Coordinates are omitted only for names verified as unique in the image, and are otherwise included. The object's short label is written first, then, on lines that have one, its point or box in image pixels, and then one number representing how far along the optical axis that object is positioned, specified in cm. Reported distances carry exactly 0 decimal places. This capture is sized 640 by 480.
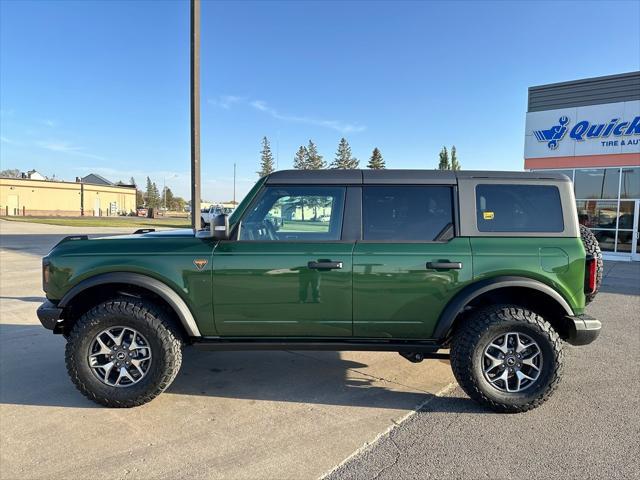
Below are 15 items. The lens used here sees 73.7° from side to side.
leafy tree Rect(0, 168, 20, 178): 8521
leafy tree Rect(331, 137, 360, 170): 7059
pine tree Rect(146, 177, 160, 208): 10331
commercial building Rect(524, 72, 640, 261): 1429
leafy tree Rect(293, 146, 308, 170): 6456
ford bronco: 337
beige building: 5381
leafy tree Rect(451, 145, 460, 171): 7163
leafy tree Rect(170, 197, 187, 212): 11660
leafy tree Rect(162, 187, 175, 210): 11250
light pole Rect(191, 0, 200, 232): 671
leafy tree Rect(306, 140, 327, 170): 6078
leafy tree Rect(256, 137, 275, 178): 6412
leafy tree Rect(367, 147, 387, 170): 7788
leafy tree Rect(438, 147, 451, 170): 6599
